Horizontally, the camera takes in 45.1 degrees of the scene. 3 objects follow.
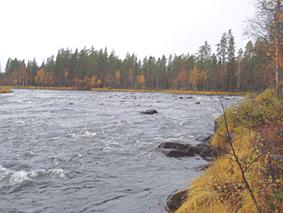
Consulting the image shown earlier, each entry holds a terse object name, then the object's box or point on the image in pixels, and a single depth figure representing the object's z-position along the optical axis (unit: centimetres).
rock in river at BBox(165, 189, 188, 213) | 849
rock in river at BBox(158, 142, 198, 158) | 1523
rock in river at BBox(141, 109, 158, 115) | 3331
